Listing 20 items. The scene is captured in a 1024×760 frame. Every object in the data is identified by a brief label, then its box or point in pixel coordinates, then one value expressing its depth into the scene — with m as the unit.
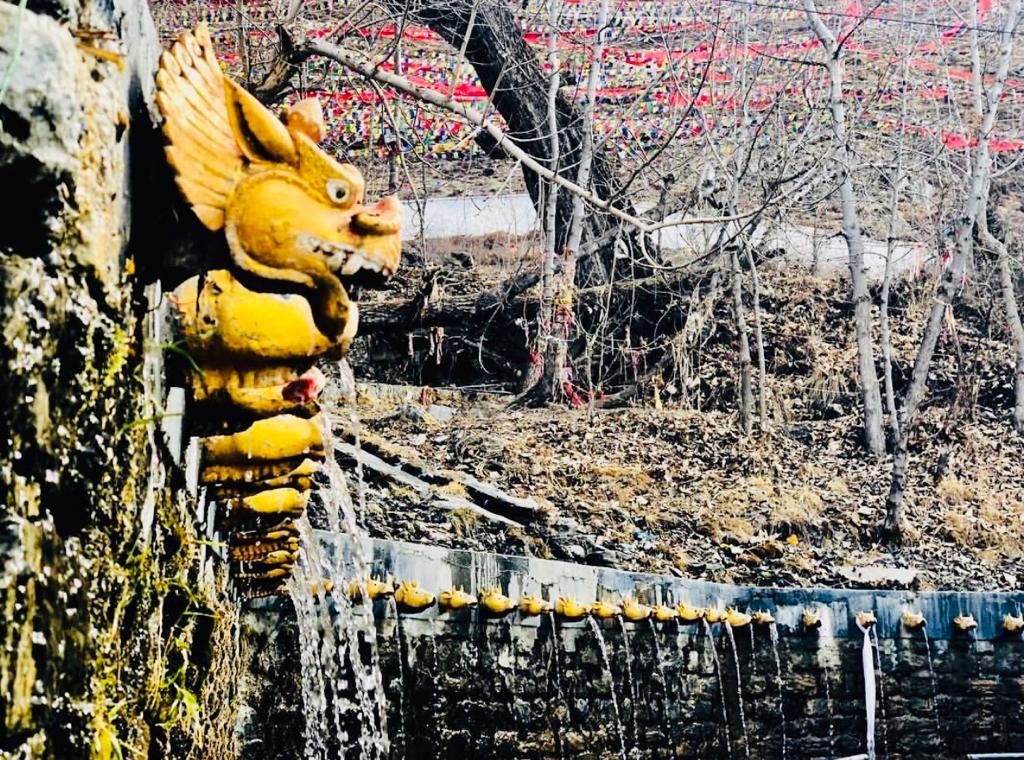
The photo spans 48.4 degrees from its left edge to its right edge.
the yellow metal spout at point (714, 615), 6.85
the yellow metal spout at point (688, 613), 6.78
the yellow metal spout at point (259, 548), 3.39
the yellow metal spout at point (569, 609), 6.25
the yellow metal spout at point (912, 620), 7.44
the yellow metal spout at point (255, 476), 2.48
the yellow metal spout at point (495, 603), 5.86
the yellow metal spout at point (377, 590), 5.45
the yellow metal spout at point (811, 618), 7.23
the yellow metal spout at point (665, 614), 6.65
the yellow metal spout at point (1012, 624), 7.52
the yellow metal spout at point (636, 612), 6.51
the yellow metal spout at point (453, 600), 5.75
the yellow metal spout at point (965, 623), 7.47
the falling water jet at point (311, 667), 4.67
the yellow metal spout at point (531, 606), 6.08
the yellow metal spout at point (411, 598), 5.59
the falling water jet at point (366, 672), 5.26
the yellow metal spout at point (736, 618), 6.96
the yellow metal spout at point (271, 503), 2.89
